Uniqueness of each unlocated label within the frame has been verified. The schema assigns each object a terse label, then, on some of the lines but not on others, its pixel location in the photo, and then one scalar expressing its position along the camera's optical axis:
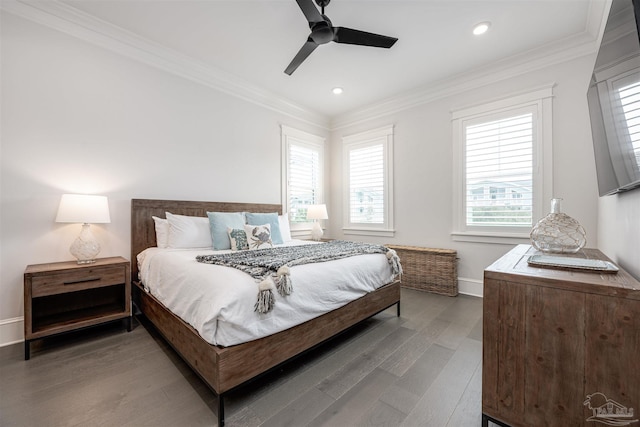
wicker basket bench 3.52
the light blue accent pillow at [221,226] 2.92
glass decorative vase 1.72
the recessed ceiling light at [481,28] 2.65
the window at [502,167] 3.08
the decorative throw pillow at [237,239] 2.88
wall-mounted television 1.06
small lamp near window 4.43
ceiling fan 2.03
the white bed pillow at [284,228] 3.72
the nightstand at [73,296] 2.05
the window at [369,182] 4.41
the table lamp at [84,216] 2.29
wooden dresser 0.98
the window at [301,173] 4.49
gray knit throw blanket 1.55
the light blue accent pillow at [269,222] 3.37
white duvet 1.43
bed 1.43
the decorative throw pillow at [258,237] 2.92
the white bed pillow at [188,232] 2.85
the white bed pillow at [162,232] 2.89
